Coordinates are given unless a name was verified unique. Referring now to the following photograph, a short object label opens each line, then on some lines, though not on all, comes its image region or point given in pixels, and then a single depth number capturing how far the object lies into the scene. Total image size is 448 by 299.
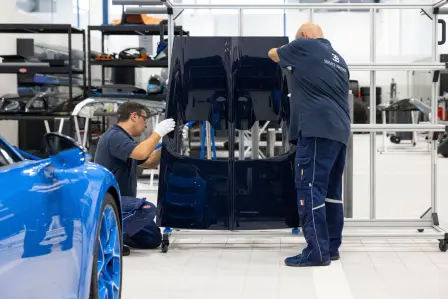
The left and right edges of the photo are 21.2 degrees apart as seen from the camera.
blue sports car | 3.26
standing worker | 7.41
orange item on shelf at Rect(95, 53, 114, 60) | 15.24
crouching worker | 7.98
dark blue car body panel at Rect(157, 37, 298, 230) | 8.26
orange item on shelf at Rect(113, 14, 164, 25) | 15.86
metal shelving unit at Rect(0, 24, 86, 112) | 14.80
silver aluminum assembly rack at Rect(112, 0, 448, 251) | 8.38
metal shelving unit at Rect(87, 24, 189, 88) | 14.75
